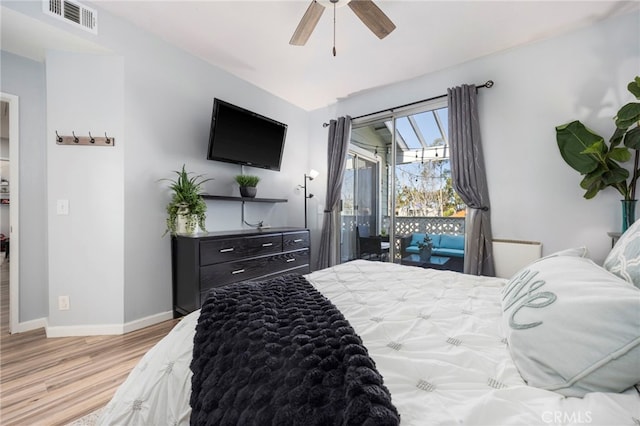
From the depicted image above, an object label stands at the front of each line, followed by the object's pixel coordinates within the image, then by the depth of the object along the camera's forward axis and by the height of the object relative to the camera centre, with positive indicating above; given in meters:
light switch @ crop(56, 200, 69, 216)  2.25 +0.05
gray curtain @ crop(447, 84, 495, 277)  2.73 +0.39
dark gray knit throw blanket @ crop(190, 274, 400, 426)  0.54 -0.38
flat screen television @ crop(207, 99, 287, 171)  2.77 +0.87
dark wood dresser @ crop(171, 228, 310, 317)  2.34 -0.47
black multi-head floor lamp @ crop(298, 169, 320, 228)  3.95 +0.54
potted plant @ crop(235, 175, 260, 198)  3.12 +0.34
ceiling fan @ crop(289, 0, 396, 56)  1.81 +1.41
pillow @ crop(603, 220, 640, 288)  0.83 -0.16
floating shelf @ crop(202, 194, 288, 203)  2.72 +0.16
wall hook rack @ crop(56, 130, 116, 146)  2.24 +0.63
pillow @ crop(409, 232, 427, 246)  3.45 -0.34
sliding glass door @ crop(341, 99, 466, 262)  3.27 +0.45
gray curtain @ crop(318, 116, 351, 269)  3.84 +0.42
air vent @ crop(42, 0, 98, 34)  1.97 +1.55
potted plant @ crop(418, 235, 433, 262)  3.40 -0.46
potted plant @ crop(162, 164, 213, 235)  2.48 +0.04
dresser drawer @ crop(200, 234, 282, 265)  2.37 -0.35
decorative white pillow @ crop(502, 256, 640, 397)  0.56 -0.29
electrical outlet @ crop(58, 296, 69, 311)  2.26 -0.76
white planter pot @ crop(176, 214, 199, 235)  2.48 -0.10
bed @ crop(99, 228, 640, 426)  0.55 -0.40
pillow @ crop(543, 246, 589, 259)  1.18 -0.18
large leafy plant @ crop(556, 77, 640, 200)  1.93 +0.47
